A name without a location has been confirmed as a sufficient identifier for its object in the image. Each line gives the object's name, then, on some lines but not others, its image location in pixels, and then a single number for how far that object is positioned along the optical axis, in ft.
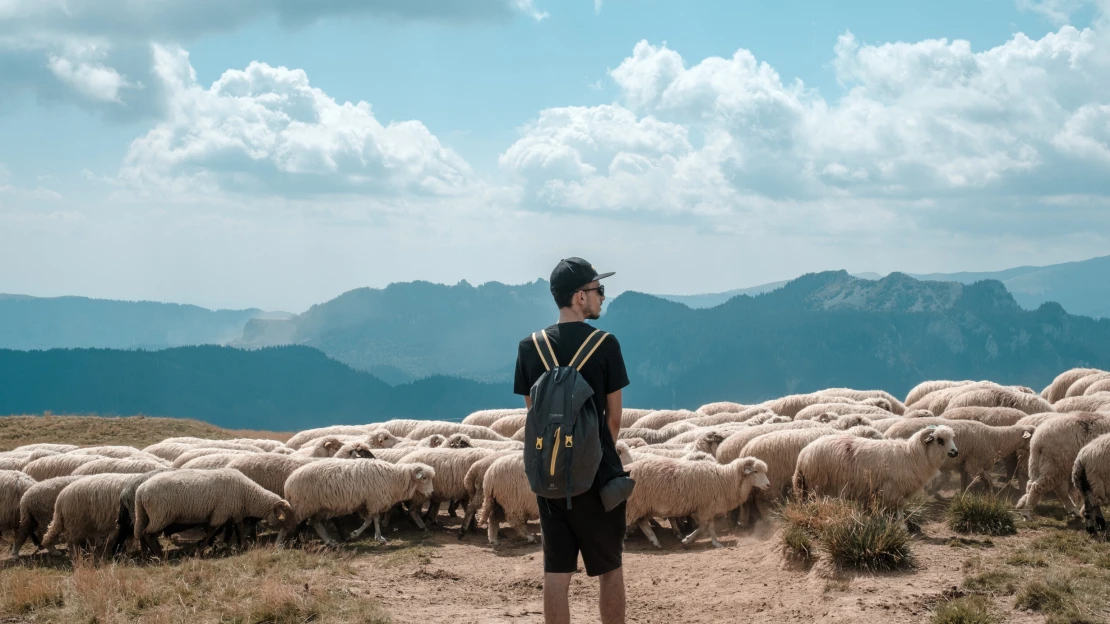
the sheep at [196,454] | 51.21
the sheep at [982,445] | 46.78
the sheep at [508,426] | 68.59
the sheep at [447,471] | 47.73
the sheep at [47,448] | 57.20
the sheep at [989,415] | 52.01
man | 19.81
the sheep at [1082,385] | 68.29
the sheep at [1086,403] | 55.06
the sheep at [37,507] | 43.62
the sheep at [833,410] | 60.39
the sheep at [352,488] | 43.70
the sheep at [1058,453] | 41.32
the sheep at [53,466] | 51.16
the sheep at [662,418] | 67.06
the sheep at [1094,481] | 36.06
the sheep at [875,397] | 67.97
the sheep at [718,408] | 74.28
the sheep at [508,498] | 42.47
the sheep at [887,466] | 39.63
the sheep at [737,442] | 49.26
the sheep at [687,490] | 40.83
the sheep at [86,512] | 42.37
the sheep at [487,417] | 73.16
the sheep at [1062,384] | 72.69
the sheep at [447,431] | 61.35
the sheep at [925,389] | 72.23
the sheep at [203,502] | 41.16
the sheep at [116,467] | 48.29
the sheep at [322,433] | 65.67
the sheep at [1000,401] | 57.67
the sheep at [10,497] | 43.98
